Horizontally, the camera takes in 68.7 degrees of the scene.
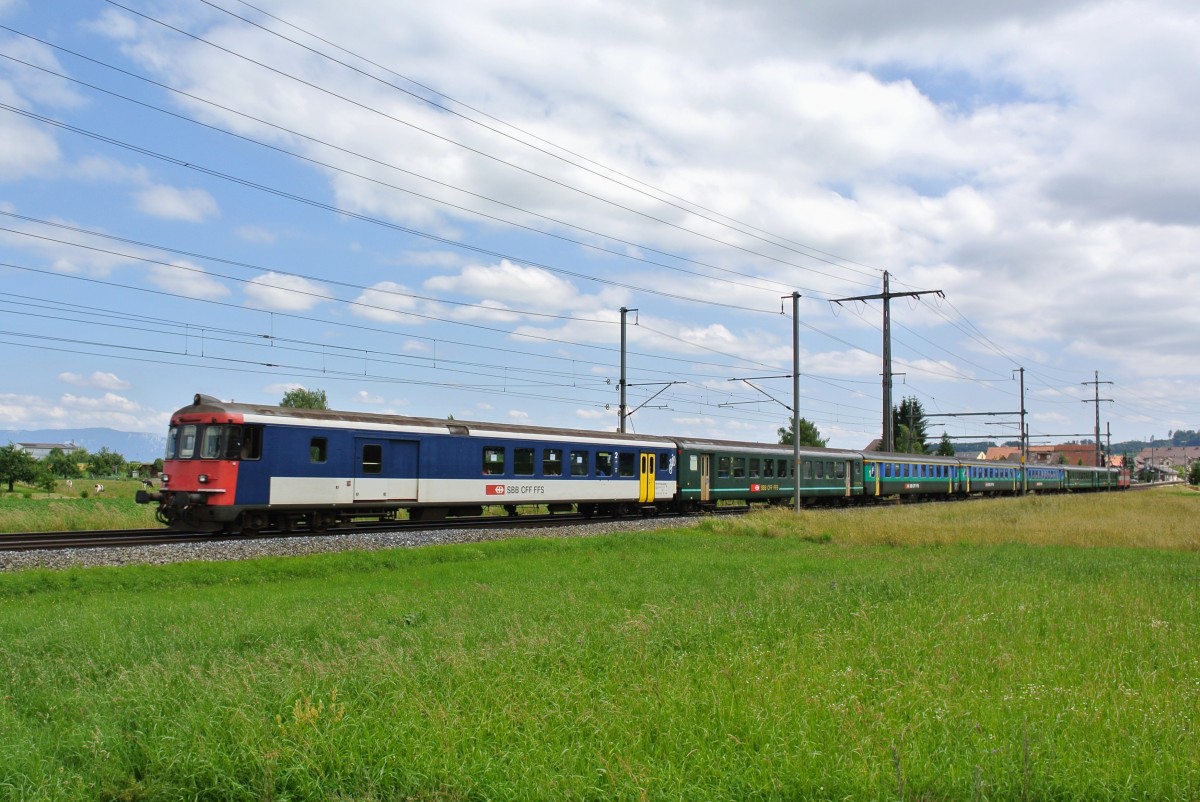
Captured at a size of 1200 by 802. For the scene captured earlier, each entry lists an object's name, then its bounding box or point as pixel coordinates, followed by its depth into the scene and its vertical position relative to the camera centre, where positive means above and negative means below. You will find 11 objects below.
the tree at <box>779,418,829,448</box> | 97.22 +3.21
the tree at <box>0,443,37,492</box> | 79.75 -1.59
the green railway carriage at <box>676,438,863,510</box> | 35.03 -0.52
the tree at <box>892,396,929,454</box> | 96.12 +4.31
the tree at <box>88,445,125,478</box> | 128.00 -2.00
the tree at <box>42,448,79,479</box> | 117.00 -2.23
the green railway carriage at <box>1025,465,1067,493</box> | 71.94 -0.99
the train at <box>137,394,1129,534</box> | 20.59 -0.40
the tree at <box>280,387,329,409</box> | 102.12 +6.53
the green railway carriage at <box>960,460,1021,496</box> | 59.34 -0.85
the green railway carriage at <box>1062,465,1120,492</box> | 81.75 -1.02
